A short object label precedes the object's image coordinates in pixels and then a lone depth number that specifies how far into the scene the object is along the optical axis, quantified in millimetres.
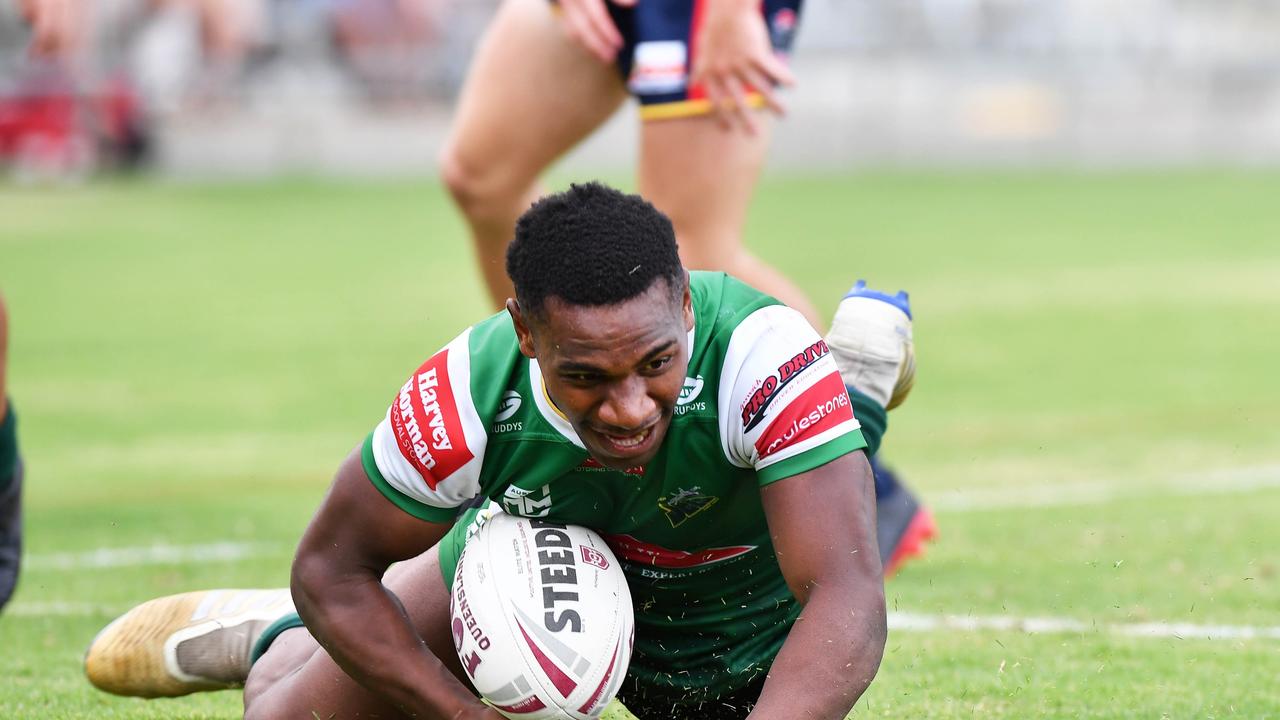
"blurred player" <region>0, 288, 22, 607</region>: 10281
